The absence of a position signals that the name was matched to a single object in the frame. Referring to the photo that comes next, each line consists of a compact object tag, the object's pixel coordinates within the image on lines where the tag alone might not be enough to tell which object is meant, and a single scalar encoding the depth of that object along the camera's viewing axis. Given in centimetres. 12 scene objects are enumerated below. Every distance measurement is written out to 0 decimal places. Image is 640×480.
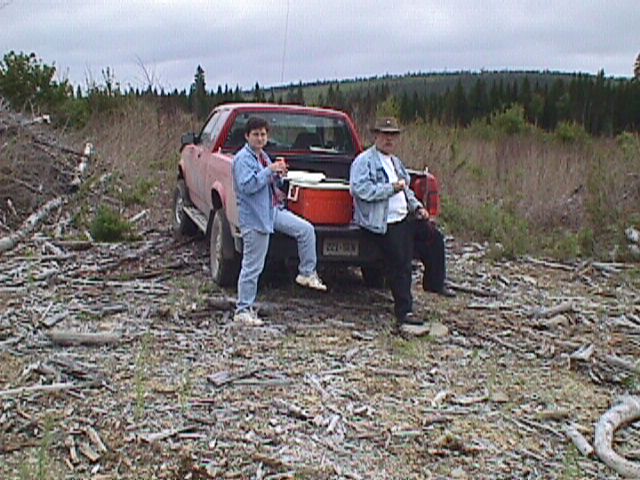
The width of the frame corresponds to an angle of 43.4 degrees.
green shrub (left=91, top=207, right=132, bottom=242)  1110
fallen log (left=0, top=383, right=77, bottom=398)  534
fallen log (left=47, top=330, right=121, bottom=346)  651
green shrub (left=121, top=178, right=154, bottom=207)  1455
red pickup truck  751
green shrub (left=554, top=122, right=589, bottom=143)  2809
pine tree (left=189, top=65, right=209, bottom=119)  2472
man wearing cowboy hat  709
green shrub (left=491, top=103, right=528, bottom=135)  2841
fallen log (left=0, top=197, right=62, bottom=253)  1052
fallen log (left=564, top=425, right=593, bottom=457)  476
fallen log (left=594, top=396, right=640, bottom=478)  452
